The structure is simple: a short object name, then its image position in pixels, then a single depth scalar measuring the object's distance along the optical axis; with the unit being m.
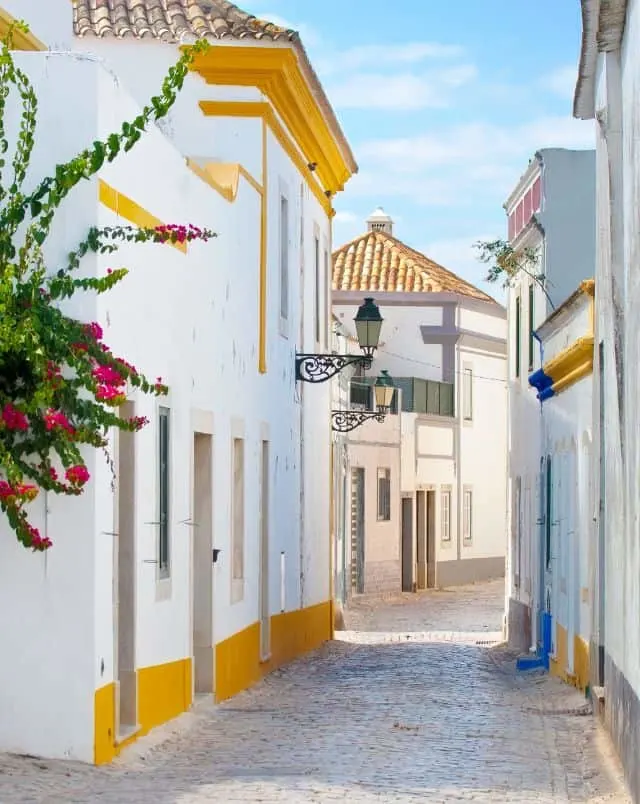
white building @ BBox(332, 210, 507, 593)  41.41
